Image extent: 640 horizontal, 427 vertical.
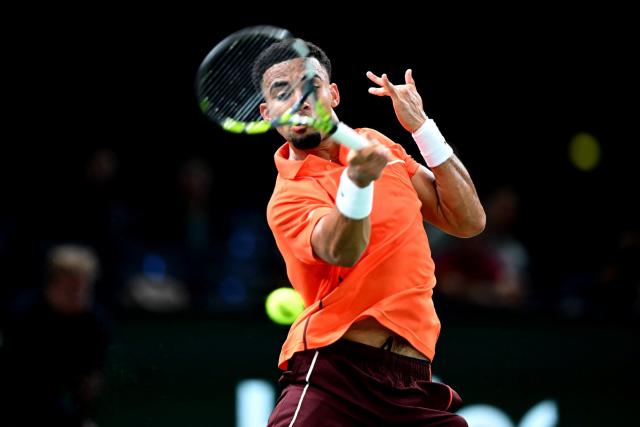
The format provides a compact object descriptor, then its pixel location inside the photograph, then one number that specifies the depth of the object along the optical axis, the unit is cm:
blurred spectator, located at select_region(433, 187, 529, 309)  1544
